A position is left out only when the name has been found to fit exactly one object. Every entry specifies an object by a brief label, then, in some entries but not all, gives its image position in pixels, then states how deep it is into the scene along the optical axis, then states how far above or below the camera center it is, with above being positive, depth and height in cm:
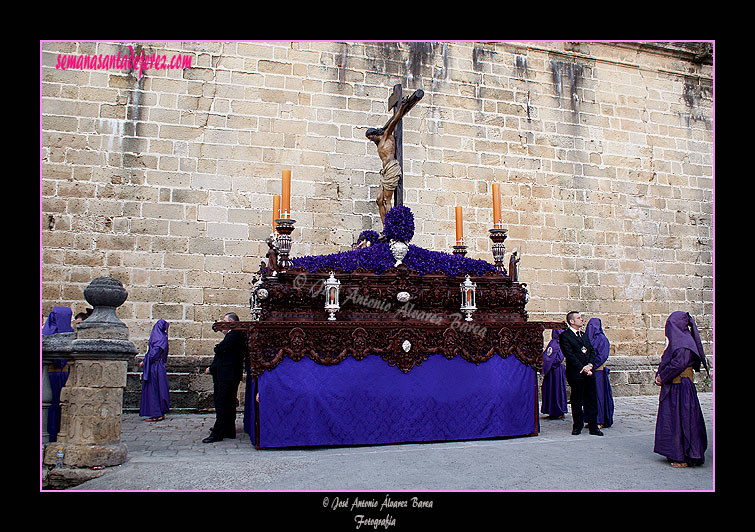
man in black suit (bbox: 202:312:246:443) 609 -118
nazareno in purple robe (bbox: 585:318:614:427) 697 -131
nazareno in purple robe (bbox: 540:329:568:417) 781 -157
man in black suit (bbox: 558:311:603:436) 644 -121
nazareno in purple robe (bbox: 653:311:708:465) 488 -116
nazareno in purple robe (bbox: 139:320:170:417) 749 -147
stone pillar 455 -106
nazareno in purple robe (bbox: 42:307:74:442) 480 -87
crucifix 671 +154
